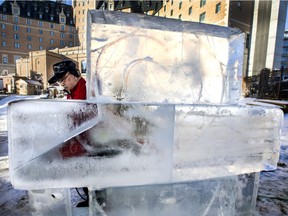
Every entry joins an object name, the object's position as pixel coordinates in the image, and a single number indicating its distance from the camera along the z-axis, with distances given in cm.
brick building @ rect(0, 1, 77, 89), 4500
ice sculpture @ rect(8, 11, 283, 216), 94
